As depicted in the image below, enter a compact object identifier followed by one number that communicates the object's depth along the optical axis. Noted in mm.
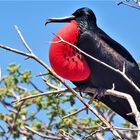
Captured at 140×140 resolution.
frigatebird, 8281
